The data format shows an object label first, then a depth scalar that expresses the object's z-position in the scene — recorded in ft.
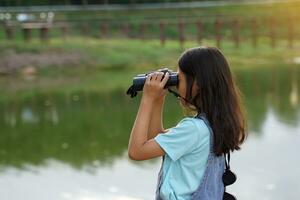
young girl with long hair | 11.27
